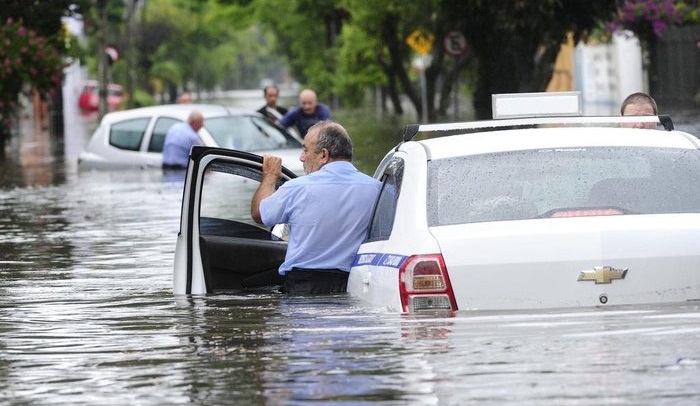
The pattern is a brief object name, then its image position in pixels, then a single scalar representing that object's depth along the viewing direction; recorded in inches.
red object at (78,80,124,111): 3612.2
